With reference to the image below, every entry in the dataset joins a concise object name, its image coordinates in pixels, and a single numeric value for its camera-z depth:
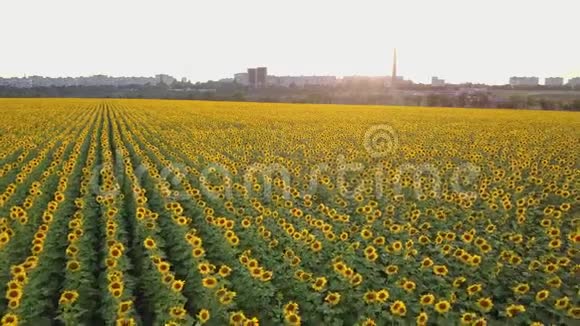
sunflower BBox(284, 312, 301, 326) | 3.97
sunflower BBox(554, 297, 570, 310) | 4.21
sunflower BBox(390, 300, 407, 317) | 4.06
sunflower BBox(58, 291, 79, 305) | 4.34
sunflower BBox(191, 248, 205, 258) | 5.34
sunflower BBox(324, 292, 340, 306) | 4.42
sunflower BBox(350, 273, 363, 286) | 4.72
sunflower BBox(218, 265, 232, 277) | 4.82
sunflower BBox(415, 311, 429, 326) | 3.78
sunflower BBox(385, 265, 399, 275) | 4.97
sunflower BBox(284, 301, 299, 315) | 4.08
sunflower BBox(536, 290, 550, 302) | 4.39
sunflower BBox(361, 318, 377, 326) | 3.83
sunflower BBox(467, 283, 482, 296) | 4.49
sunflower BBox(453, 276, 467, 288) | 4.69
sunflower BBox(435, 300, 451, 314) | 4.13
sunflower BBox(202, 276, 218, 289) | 4.63
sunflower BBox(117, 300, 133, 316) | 4.14
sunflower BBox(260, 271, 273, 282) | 4.81
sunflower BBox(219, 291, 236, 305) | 4.41
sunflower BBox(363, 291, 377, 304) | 4.31
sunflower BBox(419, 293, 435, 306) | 4.27
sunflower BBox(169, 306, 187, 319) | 4.13
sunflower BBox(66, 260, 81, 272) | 5.25
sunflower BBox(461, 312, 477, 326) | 3.88
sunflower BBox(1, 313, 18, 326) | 3.88
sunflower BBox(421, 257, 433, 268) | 5.08
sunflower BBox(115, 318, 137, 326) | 3.94
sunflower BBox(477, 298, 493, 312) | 4.25
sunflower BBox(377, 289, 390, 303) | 4.26
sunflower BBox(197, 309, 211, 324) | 4.06
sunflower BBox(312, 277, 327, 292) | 4.62
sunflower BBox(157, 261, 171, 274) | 4.95
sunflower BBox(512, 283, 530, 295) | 4.53
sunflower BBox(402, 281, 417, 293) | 4.52
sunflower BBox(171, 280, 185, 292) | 4.66
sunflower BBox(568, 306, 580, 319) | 4.13
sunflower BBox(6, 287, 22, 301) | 4.34
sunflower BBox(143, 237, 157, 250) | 5.56
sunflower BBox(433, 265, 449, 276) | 4.89
